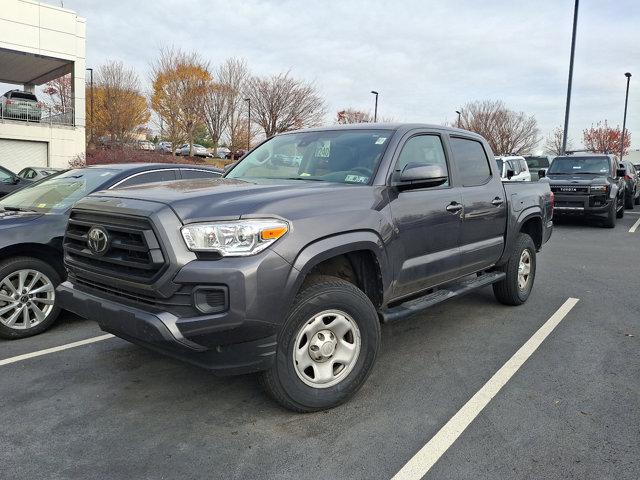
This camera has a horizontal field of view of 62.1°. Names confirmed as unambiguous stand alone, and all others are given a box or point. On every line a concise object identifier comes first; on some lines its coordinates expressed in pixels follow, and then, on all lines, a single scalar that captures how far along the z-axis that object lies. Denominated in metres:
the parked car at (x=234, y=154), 35.84
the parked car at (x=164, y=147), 40.32
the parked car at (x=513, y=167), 15.62
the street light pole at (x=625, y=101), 37.66
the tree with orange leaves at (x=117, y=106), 31.69
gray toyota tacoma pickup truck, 2.84
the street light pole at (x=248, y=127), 36.09
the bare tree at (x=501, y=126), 47.02
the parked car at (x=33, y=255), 4.59
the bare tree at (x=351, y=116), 45.69
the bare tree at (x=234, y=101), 35.41
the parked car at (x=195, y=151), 41.19
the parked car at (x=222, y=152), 44.63
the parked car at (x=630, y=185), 17.40
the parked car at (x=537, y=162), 22.83
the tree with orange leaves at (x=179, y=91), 33.66
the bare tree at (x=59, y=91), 33.28
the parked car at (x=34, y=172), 15.68
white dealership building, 22.36
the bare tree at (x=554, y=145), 53.37
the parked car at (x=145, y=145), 33.00
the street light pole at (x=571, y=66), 20.45
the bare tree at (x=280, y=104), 36.19
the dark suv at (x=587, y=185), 13.12
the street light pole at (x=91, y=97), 31.30
